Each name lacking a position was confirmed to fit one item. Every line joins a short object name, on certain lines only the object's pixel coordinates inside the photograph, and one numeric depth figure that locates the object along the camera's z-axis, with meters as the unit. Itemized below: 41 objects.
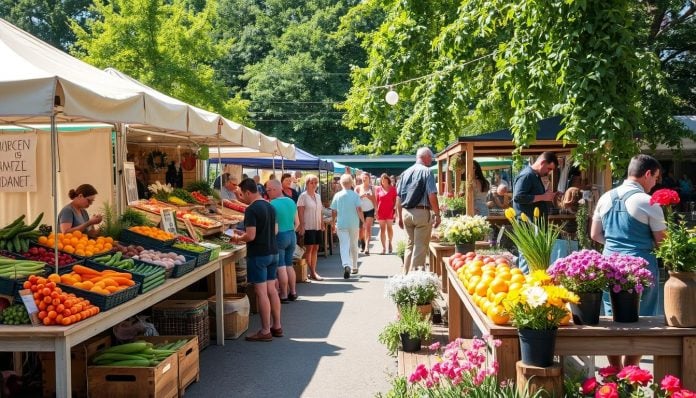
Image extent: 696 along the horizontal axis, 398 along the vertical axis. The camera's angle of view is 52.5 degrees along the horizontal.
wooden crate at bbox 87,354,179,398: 5.43
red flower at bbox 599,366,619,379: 3.77
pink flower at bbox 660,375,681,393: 3.30
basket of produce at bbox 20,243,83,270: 5.86
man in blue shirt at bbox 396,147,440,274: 9.55
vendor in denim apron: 5.32
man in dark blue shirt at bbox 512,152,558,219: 8.29
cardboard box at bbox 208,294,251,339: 8.39
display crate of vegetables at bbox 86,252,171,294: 5.84
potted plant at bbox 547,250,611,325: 3.83
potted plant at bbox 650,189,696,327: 3.71
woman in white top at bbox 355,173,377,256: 18.33
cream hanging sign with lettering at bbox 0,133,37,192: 6.20
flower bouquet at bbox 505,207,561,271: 4.61
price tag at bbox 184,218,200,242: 9.24
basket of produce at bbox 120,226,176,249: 7.50
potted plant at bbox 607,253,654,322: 3.91
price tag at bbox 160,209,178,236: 8.72
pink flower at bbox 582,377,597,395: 3.50
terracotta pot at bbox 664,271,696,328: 3.71
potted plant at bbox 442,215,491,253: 7.65
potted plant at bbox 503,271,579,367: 3.49
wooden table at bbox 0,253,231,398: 4.54
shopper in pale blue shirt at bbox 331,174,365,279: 13.41
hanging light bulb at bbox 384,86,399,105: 13.79
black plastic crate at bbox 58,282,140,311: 5.08
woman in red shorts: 17.08
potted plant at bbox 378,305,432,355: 6.75
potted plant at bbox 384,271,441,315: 7.62
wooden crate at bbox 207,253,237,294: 9.18
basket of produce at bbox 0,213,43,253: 6.13
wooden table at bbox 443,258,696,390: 3.70
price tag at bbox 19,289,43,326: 4.71
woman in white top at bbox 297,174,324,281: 12.90
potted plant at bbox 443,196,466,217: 12.04
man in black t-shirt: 7.93
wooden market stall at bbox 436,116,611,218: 10.60
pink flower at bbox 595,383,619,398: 3.32
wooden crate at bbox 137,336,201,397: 6.08
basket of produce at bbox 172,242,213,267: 7.40
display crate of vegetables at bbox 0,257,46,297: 5.04
